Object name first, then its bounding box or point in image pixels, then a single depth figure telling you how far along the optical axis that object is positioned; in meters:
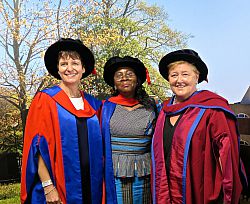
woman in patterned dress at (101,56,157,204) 2.07
